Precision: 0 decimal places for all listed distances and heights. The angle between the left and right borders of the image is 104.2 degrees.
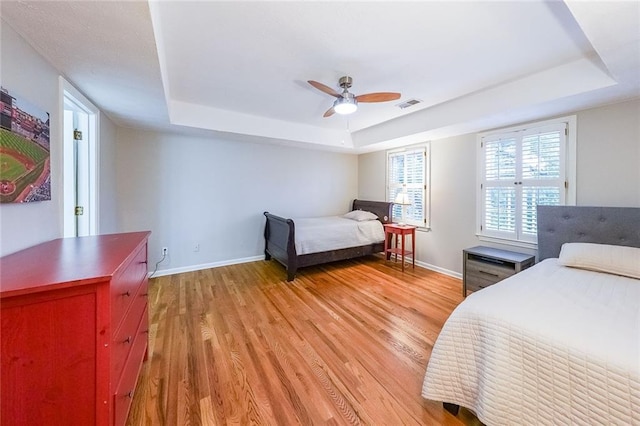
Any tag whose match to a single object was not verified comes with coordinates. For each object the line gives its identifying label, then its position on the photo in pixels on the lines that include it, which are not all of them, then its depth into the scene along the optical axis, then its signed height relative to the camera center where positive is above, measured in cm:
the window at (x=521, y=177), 274 +41
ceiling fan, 239 +113
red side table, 405 -44
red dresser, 84 -48
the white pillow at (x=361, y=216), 454 -9
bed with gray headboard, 96 -63
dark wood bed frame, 356 -61
